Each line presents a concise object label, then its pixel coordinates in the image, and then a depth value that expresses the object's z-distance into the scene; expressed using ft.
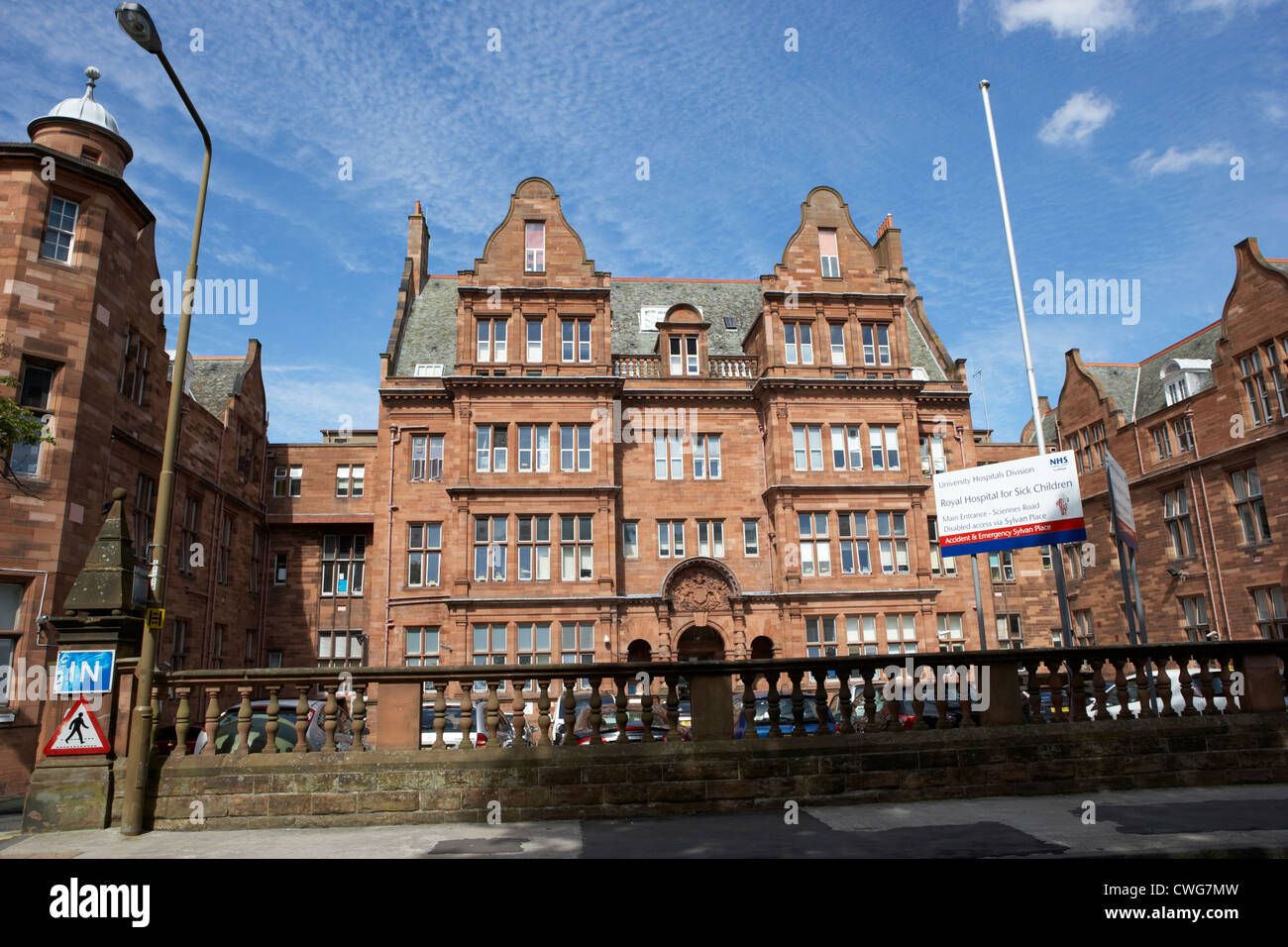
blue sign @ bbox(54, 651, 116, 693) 31.01
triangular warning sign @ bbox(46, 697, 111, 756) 30.42
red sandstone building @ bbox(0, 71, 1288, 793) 97.91
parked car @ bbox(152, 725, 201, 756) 48.79
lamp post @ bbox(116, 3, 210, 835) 29.30
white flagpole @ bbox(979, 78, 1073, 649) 49.55
